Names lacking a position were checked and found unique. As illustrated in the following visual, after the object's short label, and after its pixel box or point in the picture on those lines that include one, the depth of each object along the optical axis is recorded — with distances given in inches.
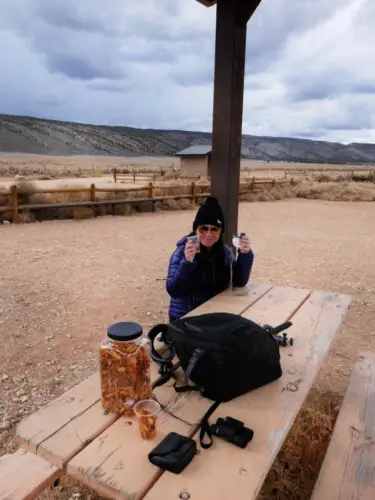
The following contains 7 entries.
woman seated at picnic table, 82.7
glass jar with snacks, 45.3
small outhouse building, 1196.9
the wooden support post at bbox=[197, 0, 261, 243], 88.4
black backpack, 49.6
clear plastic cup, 42.6
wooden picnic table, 36.9
